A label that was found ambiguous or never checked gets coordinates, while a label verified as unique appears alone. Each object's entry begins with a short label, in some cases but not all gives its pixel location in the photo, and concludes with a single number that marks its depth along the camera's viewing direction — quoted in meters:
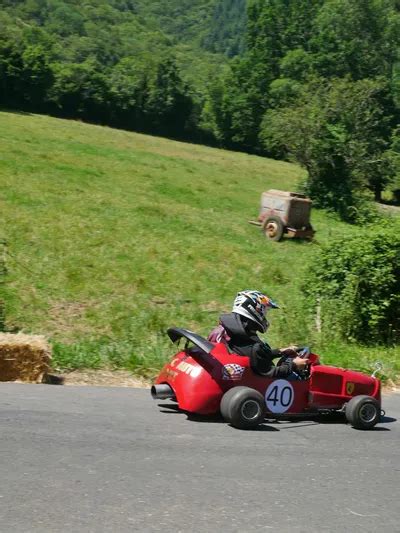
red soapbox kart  8.17
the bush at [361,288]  14.05
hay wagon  27.52
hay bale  9.63
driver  8.48
